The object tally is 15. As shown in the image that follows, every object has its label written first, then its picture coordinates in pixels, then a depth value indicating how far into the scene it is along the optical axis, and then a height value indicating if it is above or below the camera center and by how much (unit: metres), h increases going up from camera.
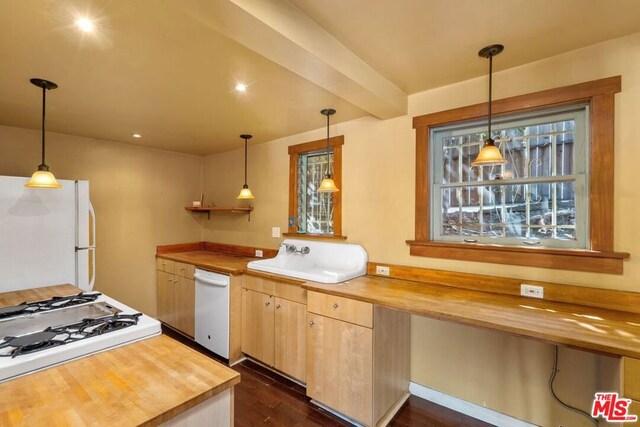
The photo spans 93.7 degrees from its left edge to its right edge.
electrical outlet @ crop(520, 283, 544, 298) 1.84 -0.48
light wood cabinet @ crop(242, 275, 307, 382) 2.45 -0.97
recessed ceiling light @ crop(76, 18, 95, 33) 1.39 +0.89
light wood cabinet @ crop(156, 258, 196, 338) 3.36 -1.04
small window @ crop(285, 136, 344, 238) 3.10 +0.22
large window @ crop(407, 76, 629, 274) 1.70 +0.21
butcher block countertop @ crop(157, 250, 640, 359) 1.29 -0.53
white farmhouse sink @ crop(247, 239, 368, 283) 2.39 -0.47
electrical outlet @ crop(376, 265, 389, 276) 2.49 -0.47
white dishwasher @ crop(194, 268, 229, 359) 2.90 -0.99
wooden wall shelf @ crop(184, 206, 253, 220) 3.74 +0.05
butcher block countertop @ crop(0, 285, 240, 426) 0.84 -0.57
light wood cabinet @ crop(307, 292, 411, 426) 1.93 -0.99
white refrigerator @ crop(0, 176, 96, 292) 2.20 -0.19
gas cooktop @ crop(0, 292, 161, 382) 1.07 -0.52
